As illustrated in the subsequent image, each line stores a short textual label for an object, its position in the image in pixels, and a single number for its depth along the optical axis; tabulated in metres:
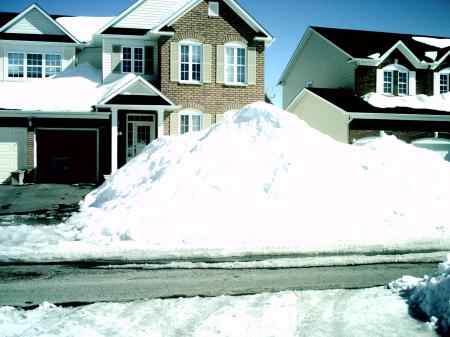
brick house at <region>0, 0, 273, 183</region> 19.62
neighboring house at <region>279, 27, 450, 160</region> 22.00
